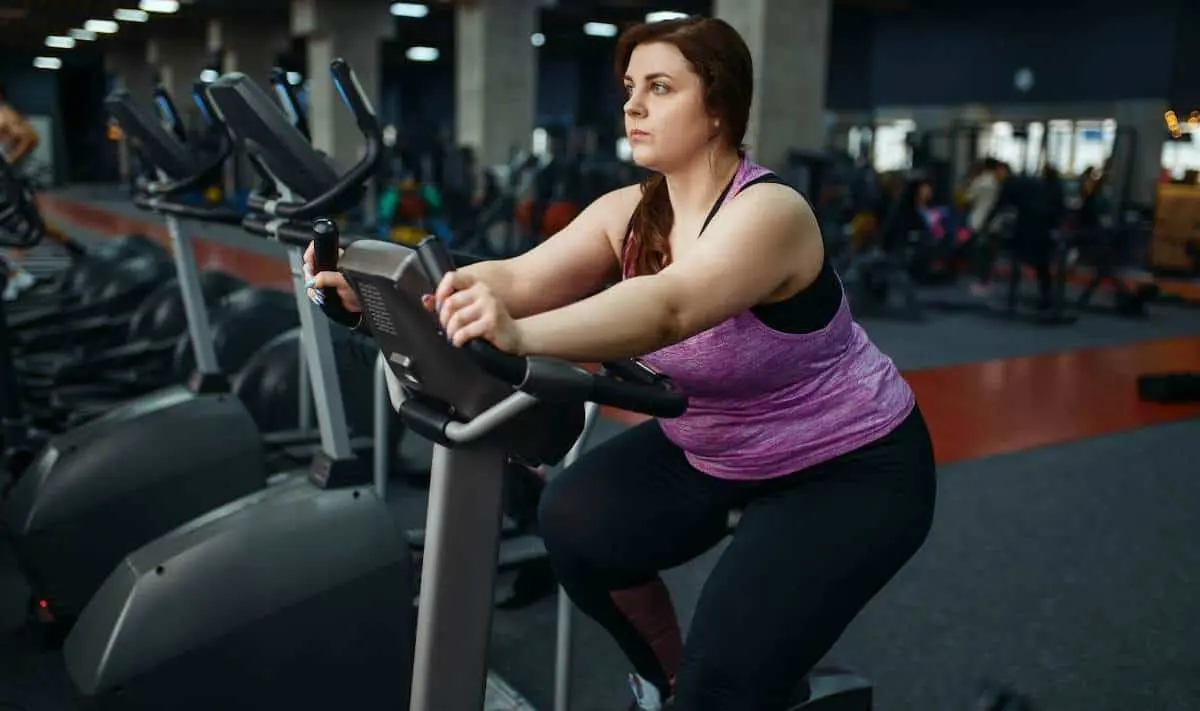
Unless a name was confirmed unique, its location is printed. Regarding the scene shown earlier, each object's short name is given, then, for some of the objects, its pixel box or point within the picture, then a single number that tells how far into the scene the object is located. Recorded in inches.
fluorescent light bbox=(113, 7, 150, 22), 715.8
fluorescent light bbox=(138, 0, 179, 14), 659.4
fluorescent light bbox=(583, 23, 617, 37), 791.7
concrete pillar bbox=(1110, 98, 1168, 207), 495.4
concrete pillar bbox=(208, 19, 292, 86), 741.3
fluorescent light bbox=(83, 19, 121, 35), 783.1
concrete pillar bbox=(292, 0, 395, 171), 585.0
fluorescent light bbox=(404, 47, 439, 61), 1013.1
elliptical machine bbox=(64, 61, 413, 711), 68.3
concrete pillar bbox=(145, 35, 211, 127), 874.1
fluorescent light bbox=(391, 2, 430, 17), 687.1
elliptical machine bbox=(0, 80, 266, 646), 92.9
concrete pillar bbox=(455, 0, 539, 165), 531.2
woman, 51.1
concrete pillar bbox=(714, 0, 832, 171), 359.9
